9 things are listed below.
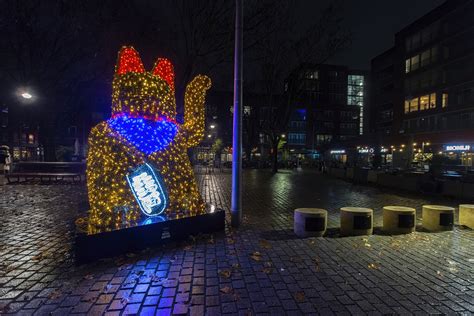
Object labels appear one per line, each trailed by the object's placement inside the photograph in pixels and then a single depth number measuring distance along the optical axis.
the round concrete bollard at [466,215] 7.50
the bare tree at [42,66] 17.19
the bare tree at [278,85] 26.50
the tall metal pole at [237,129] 7.44
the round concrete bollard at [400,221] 6.99
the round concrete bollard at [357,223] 6.82
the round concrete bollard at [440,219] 7.18
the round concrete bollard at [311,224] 6.62
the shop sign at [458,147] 34.66
